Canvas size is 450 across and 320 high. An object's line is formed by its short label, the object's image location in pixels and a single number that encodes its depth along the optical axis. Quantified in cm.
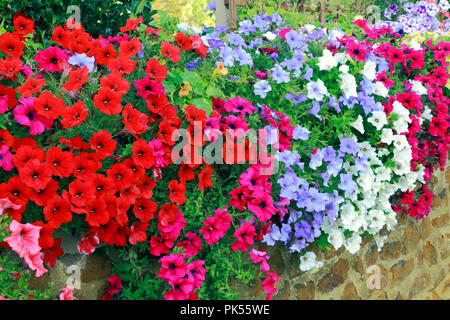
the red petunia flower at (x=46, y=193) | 178
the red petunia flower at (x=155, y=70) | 212
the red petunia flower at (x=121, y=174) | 191
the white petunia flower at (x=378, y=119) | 304
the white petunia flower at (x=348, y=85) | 296
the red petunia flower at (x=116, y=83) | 196
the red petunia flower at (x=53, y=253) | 185
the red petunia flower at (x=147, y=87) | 206
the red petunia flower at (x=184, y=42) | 243
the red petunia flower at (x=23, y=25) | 252
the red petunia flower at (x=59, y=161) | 180
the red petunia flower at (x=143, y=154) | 194
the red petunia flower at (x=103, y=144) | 188
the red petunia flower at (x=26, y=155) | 177
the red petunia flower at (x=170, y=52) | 228
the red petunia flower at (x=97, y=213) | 183
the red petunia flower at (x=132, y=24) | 245
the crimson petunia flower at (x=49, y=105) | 184
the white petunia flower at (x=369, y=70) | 314
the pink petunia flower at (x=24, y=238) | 162
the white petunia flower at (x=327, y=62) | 293
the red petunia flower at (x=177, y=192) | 206
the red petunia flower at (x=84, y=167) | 185
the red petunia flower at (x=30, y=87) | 189
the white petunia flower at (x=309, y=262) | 264
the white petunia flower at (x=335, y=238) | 273
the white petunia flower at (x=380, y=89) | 318
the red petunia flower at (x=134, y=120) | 194
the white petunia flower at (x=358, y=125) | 294
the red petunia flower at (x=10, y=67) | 196
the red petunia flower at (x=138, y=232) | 198
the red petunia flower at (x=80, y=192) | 180
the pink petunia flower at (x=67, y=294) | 186
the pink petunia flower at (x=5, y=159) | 180
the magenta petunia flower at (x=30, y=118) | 186
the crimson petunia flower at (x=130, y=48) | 221
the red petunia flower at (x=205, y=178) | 215
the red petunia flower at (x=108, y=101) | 191
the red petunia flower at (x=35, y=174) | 174
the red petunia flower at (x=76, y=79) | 194
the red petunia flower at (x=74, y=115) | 183
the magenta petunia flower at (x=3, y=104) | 186
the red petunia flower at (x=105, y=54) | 225
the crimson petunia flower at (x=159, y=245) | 204
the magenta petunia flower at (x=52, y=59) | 209
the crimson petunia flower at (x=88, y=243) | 191
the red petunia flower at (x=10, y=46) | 211
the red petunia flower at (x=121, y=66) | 208
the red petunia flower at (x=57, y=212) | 177
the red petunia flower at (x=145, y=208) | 198
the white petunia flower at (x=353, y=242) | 294
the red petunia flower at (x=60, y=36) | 228
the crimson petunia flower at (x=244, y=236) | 218
